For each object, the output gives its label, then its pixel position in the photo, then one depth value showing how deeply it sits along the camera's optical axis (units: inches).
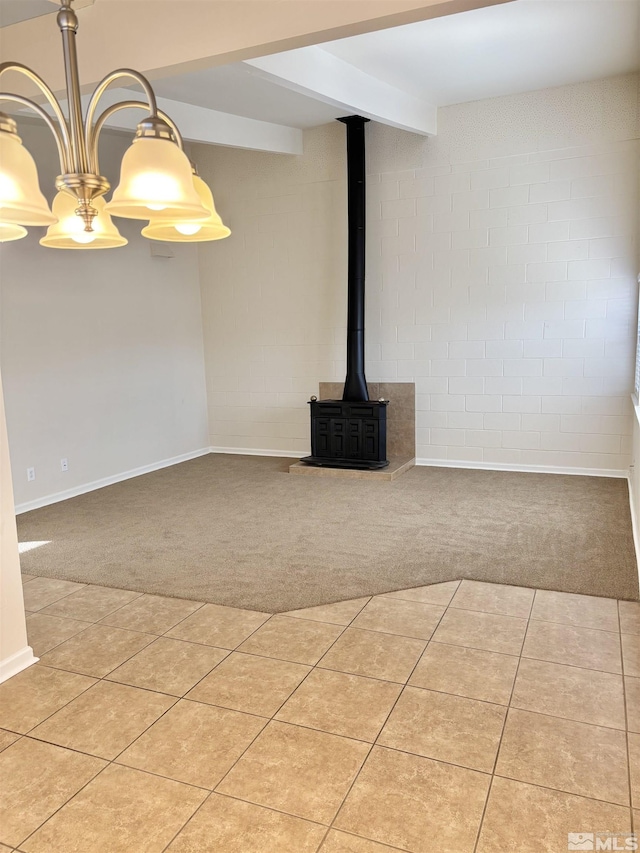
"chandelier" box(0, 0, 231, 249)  59.6
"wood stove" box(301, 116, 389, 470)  226.8
